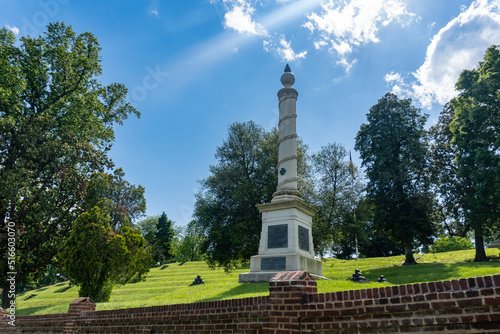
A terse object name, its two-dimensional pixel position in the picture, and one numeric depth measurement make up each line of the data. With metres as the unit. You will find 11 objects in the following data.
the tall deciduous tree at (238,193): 24.77
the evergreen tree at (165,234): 75.88
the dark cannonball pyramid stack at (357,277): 17.04
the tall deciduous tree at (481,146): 22.20
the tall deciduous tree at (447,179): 26.81
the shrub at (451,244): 45.34
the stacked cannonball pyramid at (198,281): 23.64
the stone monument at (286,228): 15.13
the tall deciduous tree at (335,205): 26.64
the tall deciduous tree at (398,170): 26.42
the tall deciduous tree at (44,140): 19.27
